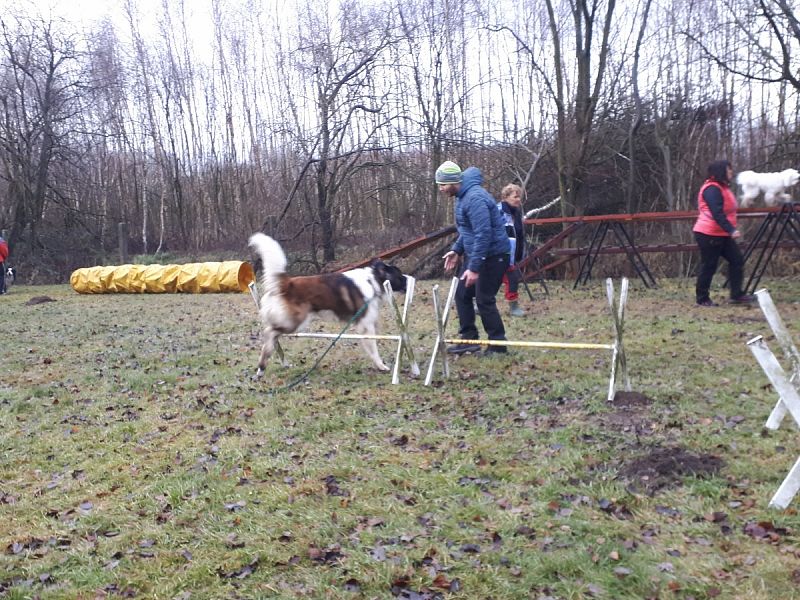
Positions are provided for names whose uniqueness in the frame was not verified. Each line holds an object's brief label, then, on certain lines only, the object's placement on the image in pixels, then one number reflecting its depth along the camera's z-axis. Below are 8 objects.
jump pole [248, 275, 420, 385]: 6.18
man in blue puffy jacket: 6.36
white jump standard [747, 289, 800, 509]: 3.20
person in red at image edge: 17.67
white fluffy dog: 10.69
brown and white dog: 6.49
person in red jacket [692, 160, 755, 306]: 8.77
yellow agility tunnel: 16.20
